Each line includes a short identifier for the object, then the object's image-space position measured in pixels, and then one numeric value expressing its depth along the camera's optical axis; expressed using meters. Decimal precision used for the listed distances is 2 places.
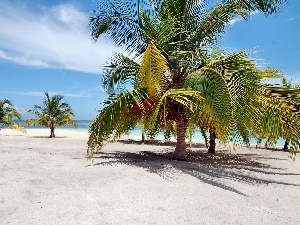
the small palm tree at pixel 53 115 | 16.38
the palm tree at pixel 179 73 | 5.00
